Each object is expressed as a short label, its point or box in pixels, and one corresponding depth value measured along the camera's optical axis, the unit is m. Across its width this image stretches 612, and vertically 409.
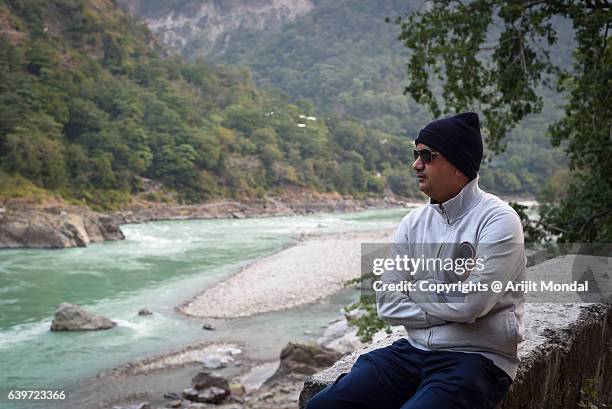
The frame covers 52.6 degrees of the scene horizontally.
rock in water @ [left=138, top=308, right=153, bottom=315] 14.18
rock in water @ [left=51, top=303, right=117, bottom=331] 12.48
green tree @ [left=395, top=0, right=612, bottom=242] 5.68
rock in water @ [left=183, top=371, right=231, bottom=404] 8.57
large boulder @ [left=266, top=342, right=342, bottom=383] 9.62
